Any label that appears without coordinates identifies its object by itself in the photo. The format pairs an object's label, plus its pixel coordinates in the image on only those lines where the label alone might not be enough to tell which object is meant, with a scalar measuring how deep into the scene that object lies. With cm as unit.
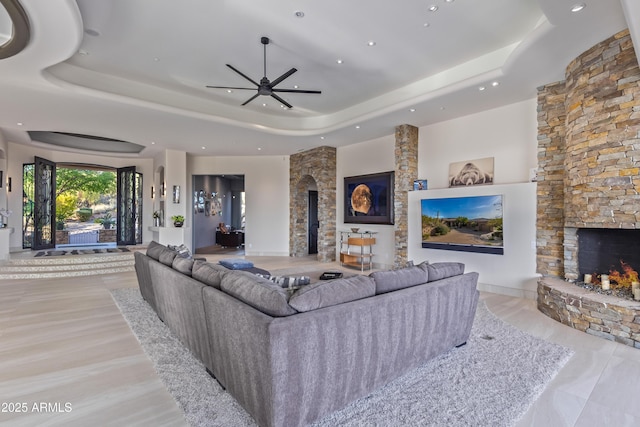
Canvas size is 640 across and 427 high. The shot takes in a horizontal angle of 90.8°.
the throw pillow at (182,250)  422
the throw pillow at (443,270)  291
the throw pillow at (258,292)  189
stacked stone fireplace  347
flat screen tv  539
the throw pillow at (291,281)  253
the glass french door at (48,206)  880
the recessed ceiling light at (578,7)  309
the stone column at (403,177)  675
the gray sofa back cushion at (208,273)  252
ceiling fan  432
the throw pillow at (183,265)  303
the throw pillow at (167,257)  354
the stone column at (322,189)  888
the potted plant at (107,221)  1366
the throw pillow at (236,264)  477
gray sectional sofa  179
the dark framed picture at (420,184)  660
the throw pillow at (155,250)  401
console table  773
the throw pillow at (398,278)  248
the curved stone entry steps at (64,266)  640
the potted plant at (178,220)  902
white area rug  205
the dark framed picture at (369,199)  755
